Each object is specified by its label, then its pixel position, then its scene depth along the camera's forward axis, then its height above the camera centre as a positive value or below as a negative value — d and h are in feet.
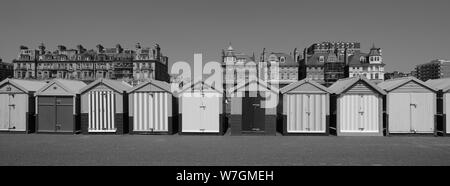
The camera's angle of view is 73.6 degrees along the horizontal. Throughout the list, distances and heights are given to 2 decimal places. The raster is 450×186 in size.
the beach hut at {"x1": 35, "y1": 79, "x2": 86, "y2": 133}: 62.54 -3.07
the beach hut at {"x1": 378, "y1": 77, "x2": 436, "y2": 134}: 59.67 -2.87
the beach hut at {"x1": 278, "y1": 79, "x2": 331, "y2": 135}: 60.75 -2.76
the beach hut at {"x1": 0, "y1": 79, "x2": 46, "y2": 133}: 63.16 -2.68
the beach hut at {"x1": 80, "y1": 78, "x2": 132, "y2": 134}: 62.23 -2.83
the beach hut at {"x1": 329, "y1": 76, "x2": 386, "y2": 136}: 60.29 -2.91
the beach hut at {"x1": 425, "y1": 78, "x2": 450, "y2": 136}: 59.21 -2.83
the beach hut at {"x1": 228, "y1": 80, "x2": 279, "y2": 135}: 61.62 -2.79
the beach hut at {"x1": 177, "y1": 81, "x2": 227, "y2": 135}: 61.87 -3.22
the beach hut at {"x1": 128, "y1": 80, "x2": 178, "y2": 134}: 62.23 -3.02
